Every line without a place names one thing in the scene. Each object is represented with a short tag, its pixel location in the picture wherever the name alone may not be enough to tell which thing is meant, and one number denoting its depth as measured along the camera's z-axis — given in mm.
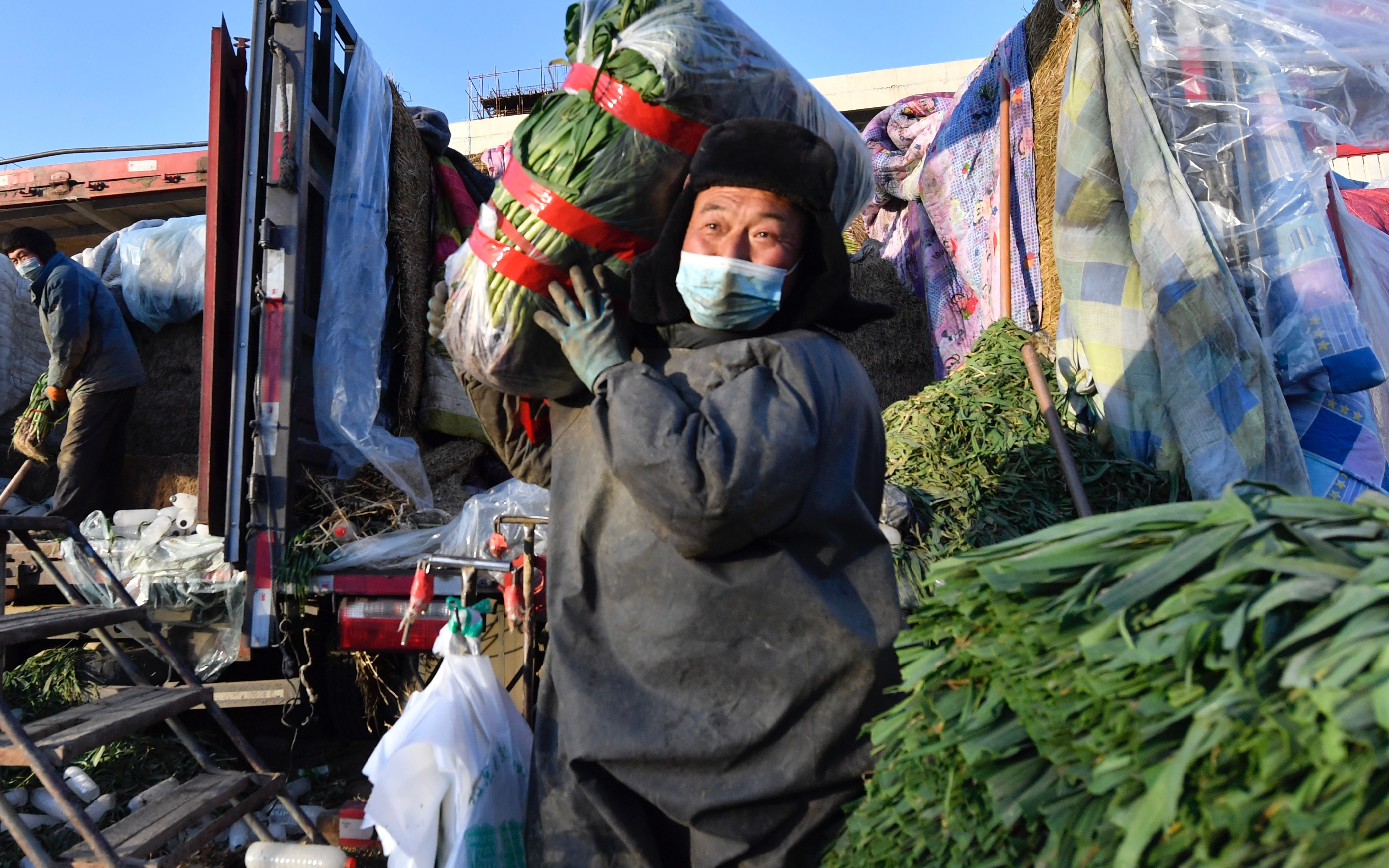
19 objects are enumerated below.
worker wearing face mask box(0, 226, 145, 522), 5043
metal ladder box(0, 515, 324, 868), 2590
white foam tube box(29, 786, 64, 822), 3793
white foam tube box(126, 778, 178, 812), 3551
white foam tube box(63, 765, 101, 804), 3824
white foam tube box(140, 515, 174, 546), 4129
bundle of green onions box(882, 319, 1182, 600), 3336
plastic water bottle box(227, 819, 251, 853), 3498
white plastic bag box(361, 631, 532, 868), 1834
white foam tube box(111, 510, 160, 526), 4496
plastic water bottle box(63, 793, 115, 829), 3699
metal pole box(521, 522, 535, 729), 2459
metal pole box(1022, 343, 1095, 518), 3211
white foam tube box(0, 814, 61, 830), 3641
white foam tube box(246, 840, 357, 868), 2986
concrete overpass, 14953
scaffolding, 24109
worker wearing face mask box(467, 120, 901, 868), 1520
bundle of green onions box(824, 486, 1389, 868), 748
